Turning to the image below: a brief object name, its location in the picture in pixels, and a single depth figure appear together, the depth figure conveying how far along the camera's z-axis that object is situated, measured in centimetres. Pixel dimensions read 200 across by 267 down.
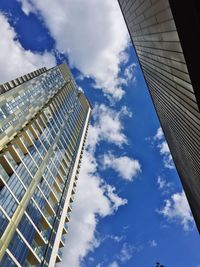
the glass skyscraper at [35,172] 2404
